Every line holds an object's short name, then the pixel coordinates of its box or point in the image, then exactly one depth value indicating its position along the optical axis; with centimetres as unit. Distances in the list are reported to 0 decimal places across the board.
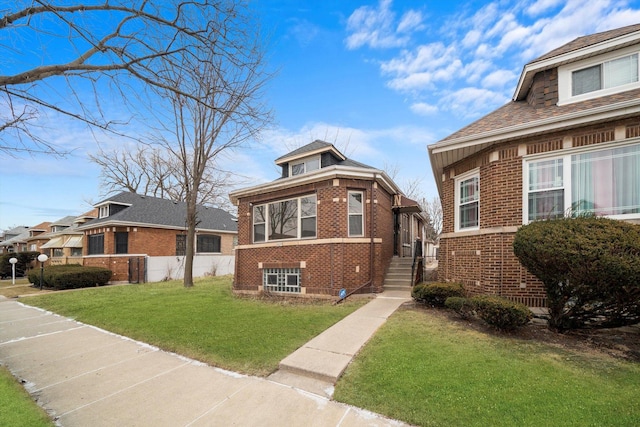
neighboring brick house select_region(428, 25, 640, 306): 595
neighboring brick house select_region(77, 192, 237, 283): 1955
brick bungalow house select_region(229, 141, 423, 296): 982
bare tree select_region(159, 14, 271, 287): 1427
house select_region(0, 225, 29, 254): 4090
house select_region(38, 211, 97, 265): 2348
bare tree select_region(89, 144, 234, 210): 3219
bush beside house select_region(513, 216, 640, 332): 405
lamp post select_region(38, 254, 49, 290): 1739
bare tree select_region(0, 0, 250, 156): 391
